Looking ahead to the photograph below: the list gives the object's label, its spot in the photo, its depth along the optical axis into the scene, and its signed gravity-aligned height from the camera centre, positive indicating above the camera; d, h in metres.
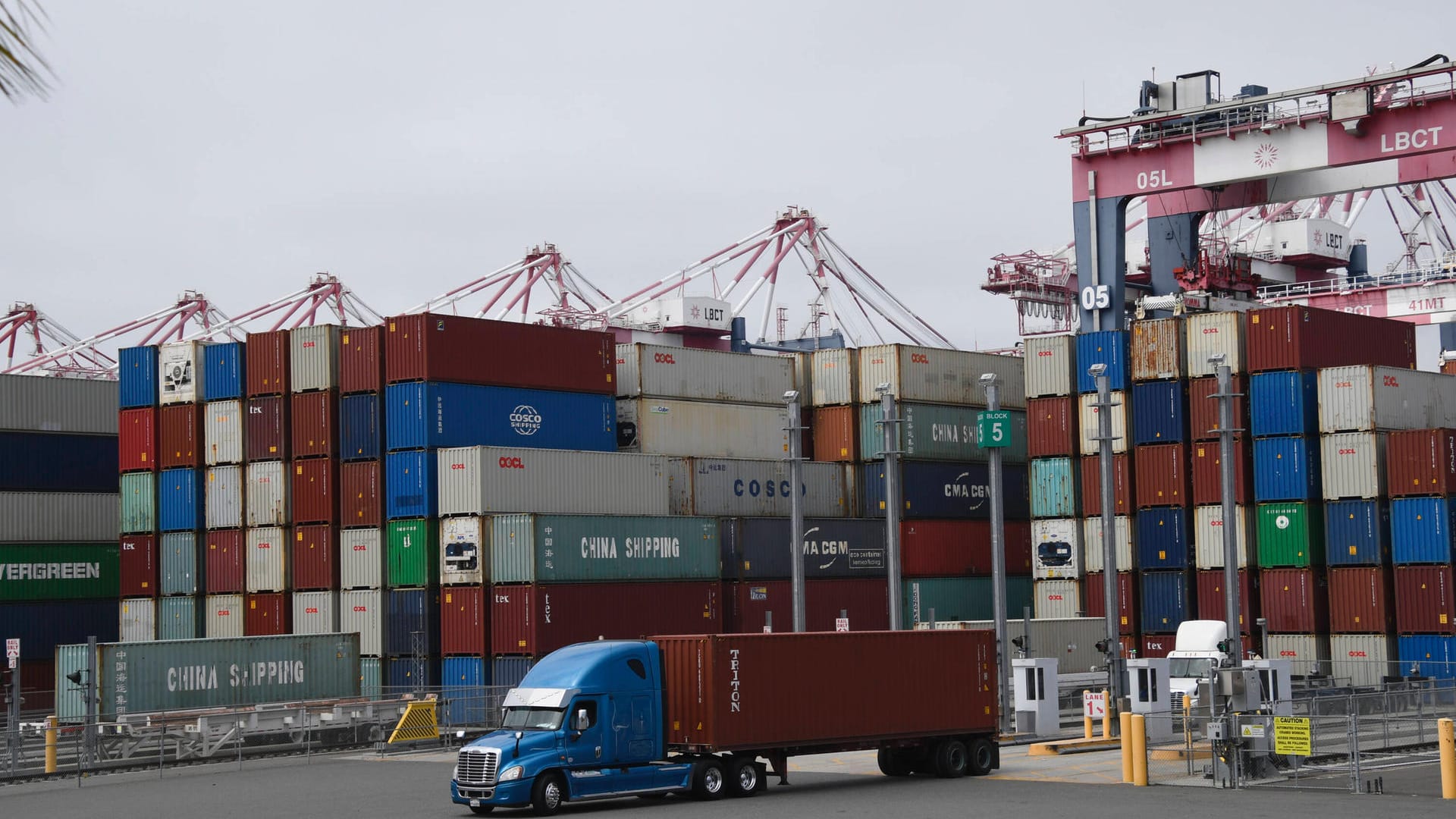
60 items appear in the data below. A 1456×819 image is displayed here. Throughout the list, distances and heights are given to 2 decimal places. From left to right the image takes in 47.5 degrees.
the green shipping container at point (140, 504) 53.00 +1.67
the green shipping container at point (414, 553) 47.00 -0.07
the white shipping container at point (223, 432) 51.88 +3.86
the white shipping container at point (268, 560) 50.41 -0.21
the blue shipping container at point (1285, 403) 49.12 +3.85
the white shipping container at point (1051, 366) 54.78 +5.73
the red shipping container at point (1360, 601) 47.31 -2.02
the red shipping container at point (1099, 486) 52.38 +1.59
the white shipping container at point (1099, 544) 52.25 -0.25
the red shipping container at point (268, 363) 51.22 +5.93
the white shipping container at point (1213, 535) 49.47 -0.04
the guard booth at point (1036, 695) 38.75 -3.67
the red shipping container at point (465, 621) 45.09 -1.96
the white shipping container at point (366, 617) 47.97 -1.92
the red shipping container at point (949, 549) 54.78 -0.33
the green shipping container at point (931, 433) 55.88 +3.67
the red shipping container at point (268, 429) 50.81 +3.84
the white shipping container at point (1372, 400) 48.28 +3.87
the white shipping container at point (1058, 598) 53.75 -2.00
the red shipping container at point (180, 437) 52.66 +3.79
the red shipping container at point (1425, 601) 46.06 -1.99
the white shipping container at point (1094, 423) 52.56 +3.63
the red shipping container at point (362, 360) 49.09 +5.73
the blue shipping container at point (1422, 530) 46.31 -0.02
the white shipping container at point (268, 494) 50.59 +1.84
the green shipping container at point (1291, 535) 48.56 -0.08
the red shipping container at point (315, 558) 49.25 -0.17
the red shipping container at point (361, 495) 48.47 +1.67
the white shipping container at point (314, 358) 50.41 +5.96
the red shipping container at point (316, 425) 49.78 +3.87
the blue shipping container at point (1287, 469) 48.84 +1.87
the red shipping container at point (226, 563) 51.19 -0.25
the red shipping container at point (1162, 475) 50.72 +1.86
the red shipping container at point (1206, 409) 50.06 +3.79
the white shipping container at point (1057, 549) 53.81 -0.40
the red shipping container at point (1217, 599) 49.44 -1.95
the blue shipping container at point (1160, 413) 51.06 +3.80
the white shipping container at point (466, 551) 45.41 -0.03
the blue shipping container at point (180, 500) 52.56 +1.76
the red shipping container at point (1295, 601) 48.41 -2.02
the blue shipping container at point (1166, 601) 50.62 -2.02
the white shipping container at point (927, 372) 56.00 +5.78
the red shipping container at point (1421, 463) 46.47 +1.90
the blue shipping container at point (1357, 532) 47.50 -0.03
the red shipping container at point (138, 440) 53.31 +3.77
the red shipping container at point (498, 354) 47.50 +5.76
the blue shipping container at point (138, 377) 53.78 +5.85
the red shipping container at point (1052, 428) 54.25 +3.62
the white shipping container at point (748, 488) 51.53 +1.77
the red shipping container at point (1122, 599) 52.12 -2.01
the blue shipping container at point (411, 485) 47.06 +1.89
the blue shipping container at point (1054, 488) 53.88 +1.63
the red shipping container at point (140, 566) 52.81 -0.33
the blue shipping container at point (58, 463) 55.44 +3.27
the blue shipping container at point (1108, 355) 52.91 +5.82
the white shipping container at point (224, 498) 51.69 +1.77
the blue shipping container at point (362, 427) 48.84 +3.69
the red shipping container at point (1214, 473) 49.66 +1.83
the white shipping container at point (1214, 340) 50.50 +5.91
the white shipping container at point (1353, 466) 47.66 +1.90
